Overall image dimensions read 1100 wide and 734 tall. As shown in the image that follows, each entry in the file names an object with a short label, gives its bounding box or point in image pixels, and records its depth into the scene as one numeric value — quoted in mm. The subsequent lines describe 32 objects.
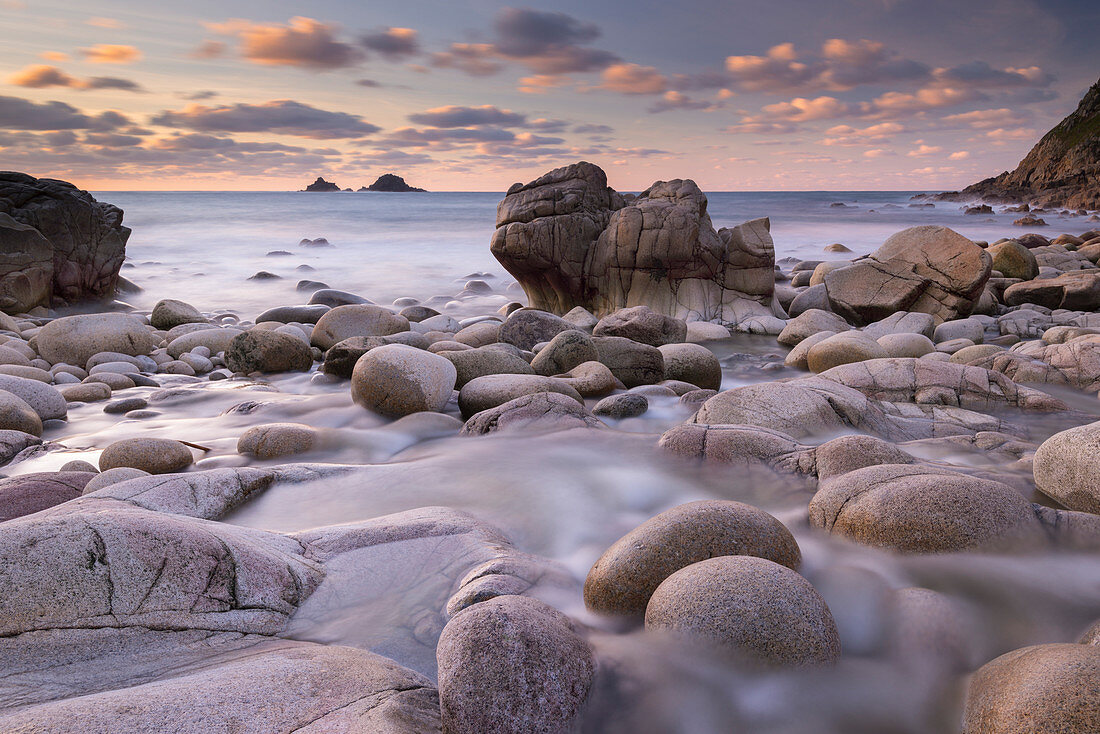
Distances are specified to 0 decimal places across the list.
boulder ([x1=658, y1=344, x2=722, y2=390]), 7371
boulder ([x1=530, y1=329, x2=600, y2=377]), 7059
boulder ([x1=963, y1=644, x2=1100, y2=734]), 1567
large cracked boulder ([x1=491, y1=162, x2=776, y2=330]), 11945
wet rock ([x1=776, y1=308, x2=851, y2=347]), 9906
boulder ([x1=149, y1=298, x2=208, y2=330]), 11203
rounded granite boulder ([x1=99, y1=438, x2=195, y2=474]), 4199
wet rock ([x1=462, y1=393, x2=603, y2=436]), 5078
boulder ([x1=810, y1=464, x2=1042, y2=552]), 2734
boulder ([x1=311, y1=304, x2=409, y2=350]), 9141
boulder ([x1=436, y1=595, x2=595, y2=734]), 1743
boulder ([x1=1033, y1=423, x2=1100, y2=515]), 3211
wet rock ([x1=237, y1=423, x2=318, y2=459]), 4793
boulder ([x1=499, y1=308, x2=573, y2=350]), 9031
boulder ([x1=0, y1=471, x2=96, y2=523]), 3234
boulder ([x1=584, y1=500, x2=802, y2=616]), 2465
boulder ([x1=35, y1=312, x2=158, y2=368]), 8086
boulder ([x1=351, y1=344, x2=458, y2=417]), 5773
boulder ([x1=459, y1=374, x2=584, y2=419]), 5848
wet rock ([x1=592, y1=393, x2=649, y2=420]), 5633
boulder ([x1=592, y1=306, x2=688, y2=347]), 9266
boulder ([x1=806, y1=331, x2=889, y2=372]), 7293
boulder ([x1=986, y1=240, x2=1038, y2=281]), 13859
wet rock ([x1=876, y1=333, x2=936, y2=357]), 7777
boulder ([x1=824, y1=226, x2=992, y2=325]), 10438
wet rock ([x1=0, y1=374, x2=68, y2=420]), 5633
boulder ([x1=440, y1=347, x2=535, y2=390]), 6656
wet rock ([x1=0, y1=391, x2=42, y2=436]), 5090
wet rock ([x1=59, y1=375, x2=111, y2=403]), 6465
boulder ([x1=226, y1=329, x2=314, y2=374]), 8070
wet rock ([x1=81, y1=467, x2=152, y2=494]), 3488
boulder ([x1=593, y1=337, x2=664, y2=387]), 7215
